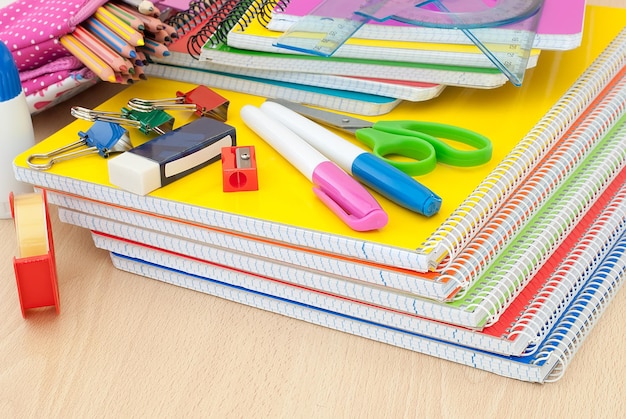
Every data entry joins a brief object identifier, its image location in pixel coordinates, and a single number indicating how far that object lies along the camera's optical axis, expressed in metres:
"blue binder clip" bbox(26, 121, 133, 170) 0.70
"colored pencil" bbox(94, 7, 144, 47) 0.73
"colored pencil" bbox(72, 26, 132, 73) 0.73
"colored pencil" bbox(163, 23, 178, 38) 0.74
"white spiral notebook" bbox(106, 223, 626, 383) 0.63
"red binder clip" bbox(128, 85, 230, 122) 0.73
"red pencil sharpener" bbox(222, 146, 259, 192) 0.66
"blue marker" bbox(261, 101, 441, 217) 0.64
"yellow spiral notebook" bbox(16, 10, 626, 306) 0.62
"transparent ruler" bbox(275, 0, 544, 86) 0.71
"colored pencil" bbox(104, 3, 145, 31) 0.73
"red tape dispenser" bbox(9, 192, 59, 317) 0.66
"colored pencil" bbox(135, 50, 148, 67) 0.74
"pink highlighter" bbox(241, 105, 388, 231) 0.63
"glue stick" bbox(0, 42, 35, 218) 0.70
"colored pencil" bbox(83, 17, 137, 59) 0.73
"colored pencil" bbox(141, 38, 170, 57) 0.74
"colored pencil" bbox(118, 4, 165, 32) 0.74
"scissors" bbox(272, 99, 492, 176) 0.67
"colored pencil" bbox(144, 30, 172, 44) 0.74
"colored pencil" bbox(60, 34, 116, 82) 0.73
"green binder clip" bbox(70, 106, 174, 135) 0.71
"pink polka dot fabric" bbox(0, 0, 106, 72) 0.75
